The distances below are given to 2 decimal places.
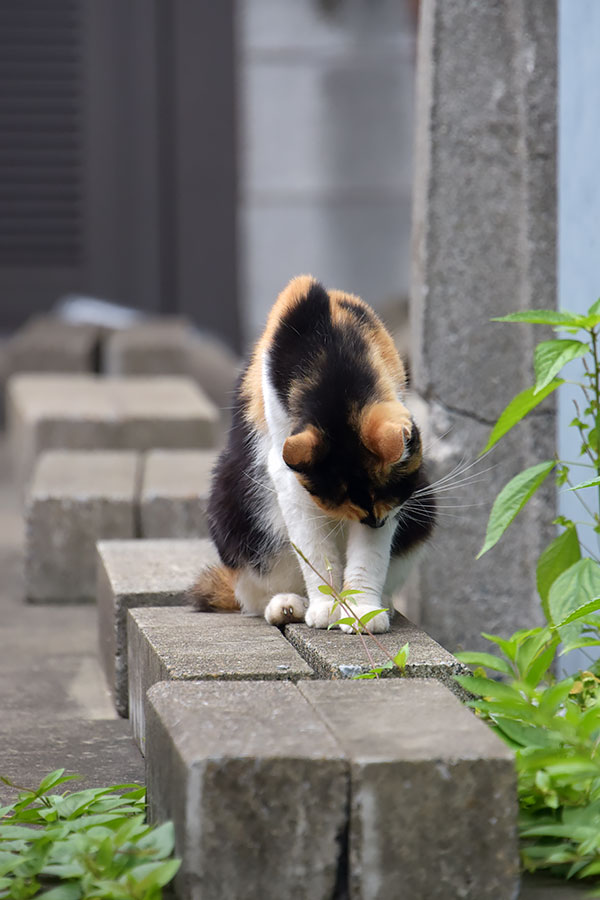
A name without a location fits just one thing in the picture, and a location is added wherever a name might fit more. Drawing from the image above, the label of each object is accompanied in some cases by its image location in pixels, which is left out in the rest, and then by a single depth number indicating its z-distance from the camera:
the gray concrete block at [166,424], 9.95
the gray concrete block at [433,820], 3.32
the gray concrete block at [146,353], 13.92
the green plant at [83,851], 3.40
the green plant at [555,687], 3.72
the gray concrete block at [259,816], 3.33
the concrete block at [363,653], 4.23
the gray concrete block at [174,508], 7.62
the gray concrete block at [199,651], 4.25
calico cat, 4.57
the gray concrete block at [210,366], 14.45
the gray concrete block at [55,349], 14.57
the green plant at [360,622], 4.17
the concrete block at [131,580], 5.59
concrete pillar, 6.76
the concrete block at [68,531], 7.63
